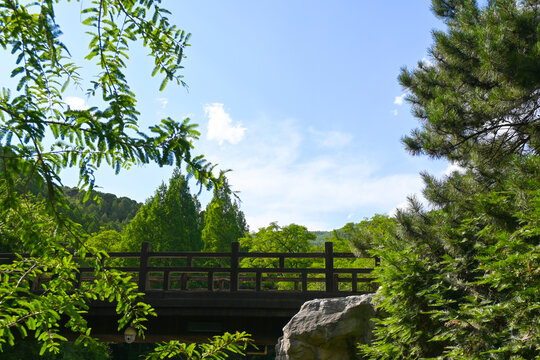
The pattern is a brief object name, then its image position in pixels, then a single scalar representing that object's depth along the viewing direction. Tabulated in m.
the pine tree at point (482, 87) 4.92
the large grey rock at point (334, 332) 6.32
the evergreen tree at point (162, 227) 27.38
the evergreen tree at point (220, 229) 28.62
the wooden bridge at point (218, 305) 8.72
